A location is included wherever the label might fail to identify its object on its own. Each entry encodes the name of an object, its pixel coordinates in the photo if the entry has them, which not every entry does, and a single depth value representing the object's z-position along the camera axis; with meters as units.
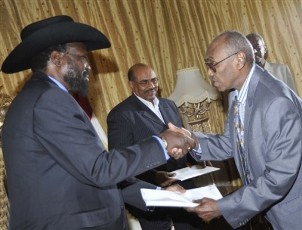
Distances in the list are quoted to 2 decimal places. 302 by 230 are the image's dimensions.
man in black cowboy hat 1.95
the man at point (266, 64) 3.82
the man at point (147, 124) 3.51
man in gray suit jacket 2.03
